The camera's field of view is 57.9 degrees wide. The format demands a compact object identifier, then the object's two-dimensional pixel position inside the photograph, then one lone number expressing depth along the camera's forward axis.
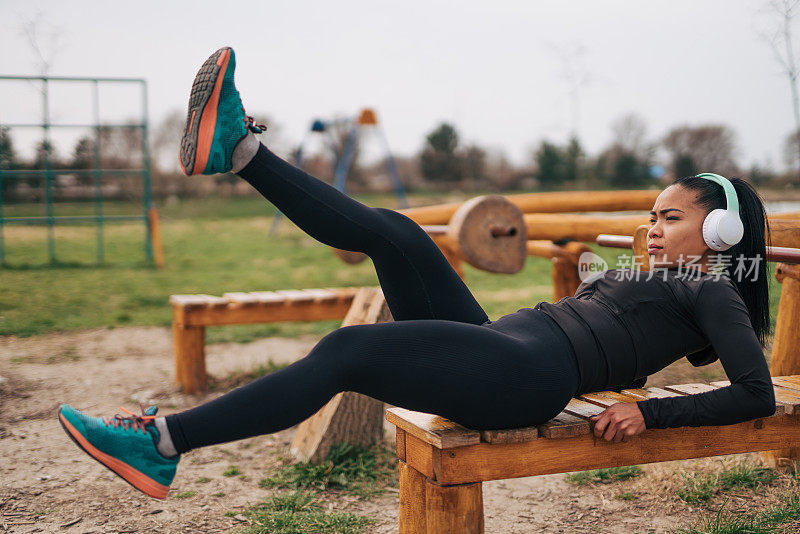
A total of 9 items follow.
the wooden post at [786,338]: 3.33
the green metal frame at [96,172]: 11.07
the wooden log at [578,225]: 4.23
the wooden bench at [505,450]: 1.93
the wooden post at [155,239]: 11.25
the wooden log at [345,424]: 3.47
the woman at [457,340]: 1.77
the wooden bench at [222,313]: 4.70
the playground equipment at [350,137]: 15.58
